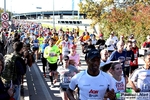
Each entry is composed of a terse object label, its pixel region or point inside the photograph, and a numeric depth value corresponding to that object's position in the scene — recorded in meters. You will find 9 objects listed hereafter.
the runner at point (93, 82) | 4.72
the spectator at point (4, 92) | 5.40
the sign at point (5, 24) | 23.70
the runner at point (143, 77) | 6.58
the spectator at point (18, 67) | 7.25
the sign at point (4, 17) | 23.82
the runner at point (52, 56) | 12.72
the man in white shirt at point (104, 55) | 8.81
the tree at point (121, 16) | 25.67
